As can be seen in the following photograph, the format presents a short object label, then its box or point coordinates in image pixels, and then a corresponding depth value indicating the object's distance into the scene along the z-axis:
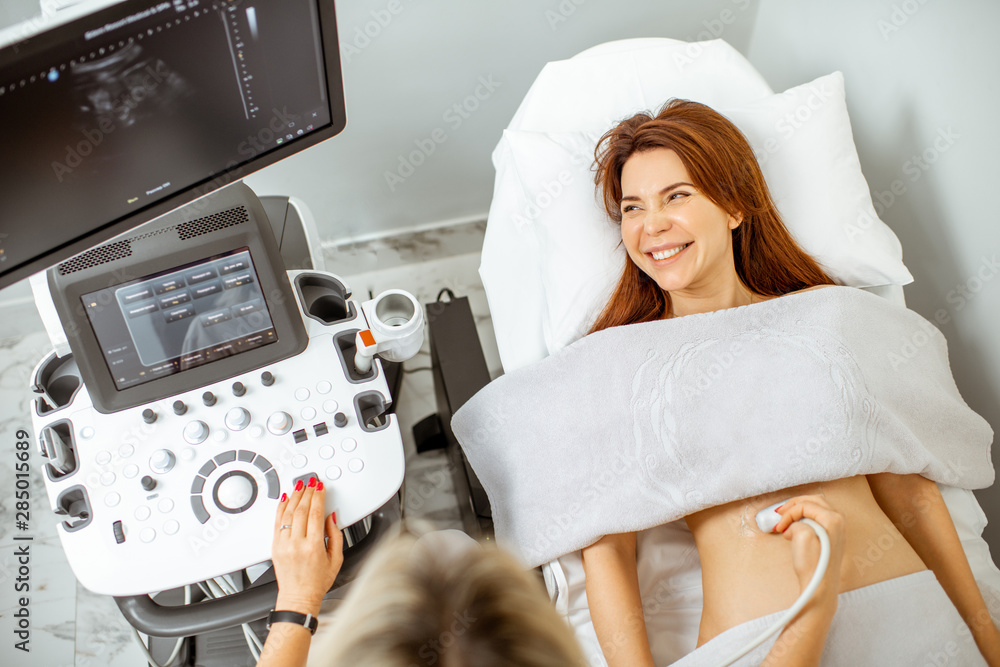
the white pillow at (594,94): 1.42
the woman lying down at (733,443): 1.00
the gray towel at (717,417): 1.07
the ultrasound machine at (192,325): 0.75
